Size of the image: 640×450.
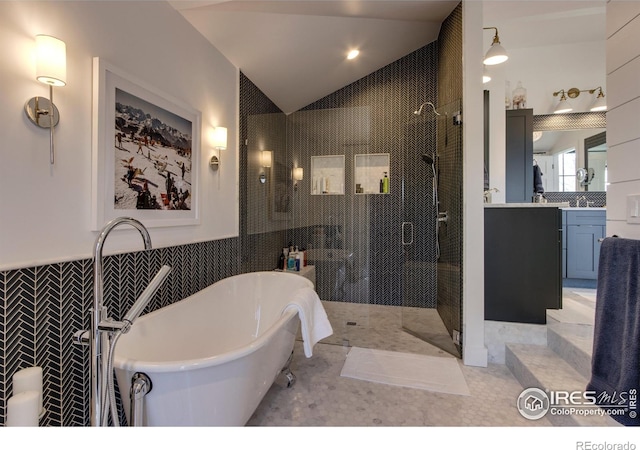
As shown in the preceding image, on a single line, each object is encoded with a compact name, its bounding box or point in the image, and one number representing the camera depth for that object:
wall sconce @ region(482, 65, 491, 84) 3.11
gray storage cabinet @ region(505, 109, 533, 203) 3.32
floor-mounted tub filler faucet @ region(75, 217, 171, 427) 0.95
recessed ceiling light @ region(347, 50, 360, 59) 3.12
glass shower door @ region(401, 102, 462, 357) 2.54
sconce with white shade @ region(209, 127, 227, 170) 2.46
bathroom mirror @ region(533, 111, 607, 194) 3.68
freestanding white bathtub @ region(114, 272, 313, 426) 1.11
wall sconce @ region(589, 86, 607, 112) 3.54
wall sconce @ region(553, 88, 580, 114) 3.61
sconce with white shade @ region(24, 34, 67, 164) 1.19
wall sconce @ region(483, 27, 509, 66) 2.47
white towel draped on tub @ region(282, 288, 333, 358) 1.60
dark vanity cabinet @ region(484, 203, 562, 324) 2.15
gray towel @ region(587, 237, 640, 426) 1.15
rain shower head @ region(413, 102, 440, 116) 3.22
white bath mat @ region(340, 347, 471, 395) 2.00
